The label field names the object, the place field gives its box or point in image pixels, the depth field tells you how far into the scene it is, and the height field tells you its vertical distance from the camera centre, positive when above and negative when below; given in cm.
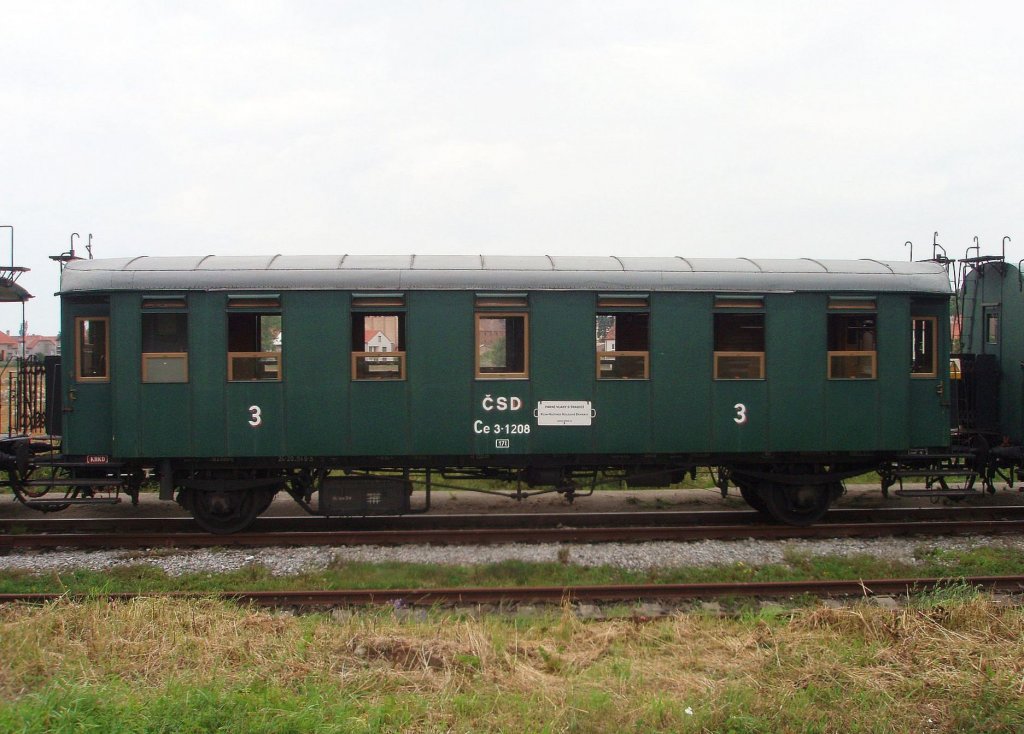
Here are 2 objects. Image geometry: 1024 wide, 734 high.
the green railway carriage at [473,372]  954 +14
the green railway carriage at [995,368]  1125 +14
